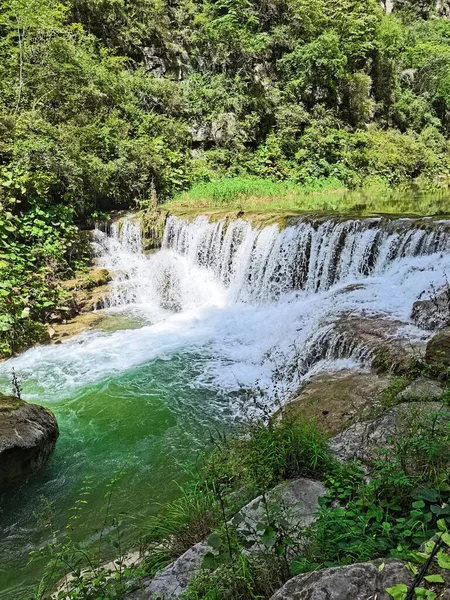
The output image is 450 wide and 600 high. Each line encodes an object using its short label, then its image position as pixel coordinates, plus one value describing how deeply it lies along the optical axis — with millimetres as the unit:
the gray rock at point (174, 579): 2311
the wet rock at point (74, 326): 8955
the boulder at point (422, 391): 3616
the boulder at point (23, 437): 4461
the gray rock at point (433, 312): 5977
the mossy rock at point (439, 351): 4289
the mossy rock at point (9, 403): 4874
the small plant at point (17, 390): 5418
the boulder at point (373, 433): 3014
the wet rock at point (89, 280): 10430
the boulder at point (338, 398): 4387
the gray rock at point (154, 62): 19734
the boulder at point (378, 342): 5156
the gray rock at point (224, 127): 19078
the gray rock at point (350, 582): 1469
